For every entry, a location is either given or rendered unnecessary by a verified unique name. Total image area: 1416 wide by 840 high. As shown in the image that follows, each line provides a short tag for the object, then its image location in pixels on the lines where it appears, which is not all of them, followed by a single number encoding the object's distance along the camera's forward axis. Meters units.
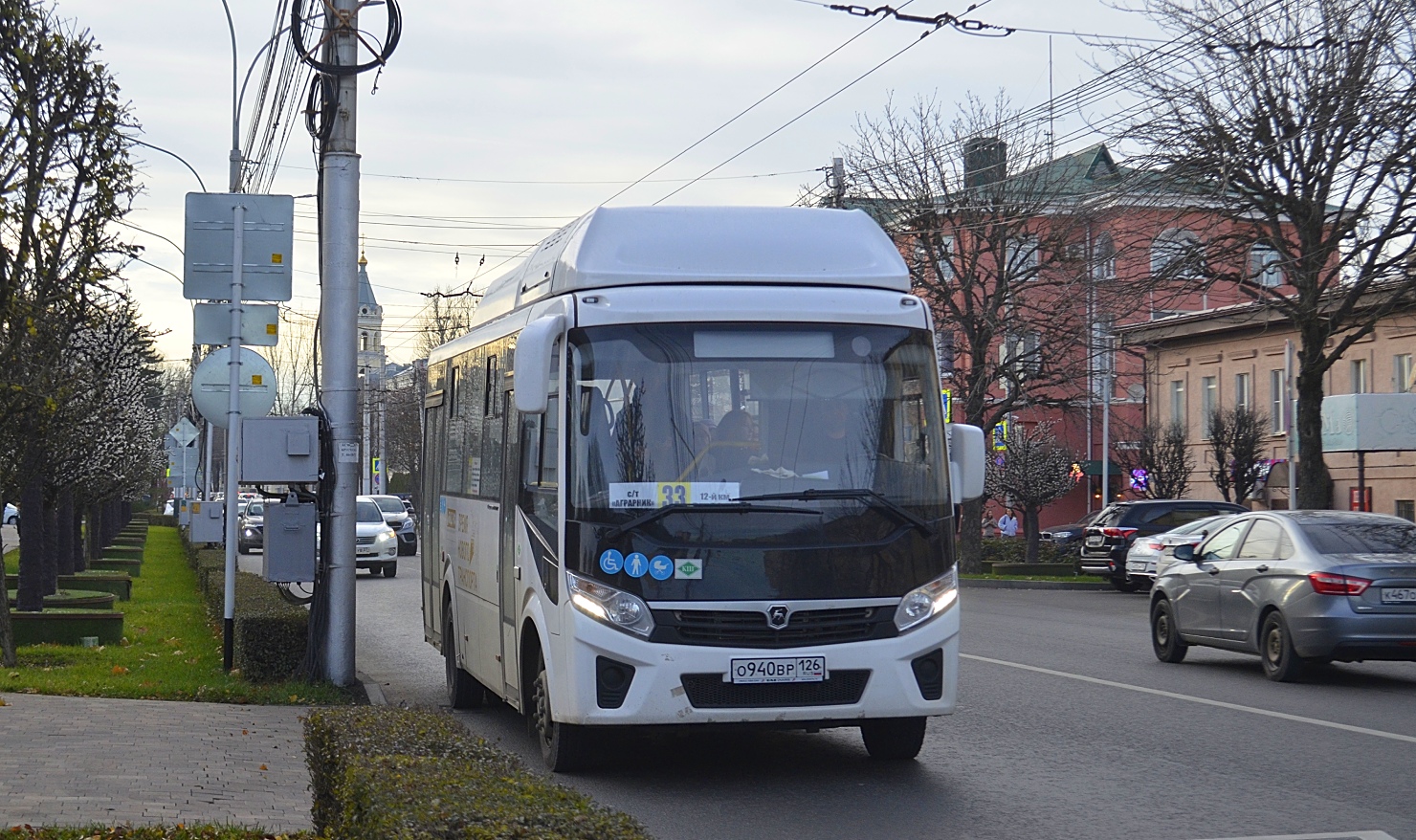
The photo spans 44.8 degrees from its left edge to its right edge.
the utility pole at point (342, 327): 12.91
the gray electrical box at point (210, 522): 28.83
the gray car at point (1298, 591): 13.94
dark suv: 34.38
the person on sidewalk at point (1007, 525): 65.94
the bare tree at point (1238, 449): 40.72
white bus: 8.71
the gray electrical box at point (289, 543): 12.87
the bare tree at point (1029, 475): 45.91
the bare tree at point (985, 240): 37.56
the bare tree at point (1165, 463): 43.91
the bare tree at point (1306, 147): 24.41
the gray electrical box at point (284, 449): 12.79
